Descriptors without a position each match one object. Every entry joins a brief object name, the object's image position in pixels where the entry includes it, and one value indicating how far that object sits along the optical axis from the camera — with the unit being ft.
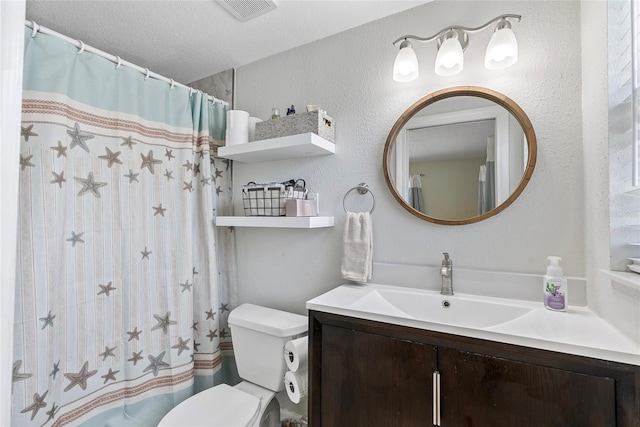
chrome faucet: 4.10
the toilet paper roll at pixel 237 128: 5.55
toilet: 4.06
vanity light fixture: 3.77
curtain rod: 3.82
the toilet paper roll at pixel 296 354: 4.29
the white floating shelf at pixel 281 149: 4.75
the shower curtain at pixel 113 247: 3.82
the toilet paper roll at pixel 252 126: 5.67
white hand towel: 4.65
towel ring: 4.87
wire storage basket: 5.11
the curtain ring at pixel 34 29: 3.81
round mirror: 3.95
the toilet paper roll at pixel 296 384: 4.33
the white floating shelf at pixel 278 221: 4.76
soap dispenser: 3.48
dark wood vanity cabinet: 2.55
